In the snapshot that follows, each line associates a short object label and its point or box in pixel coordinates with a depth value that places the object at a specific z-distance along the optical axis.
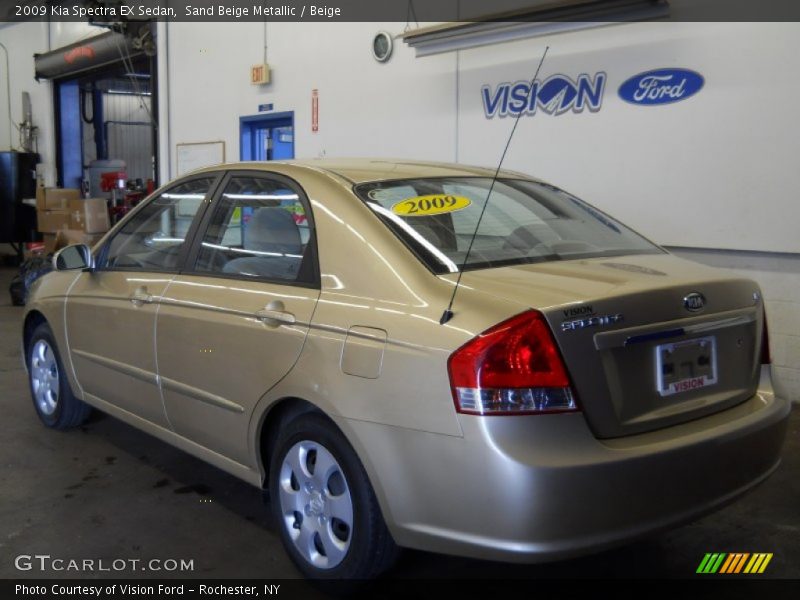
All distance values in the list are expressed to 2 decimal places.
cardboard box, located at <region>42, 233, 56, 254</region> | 9.87
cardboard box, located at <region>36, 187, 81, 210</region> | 10.98
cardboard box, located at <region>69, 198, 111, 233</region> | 9.69
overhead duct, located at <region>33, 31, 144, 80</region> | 10.44
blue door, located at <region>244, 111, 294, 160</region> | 8.41
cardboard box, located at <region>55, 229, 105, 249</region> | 9.00
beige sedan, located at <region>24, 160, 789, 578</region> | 2.10
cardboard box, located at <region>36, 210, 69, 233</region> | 10.63
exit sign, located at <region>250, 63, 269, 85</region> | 8.39
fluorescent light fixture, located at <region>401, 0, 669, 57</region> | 5.15
